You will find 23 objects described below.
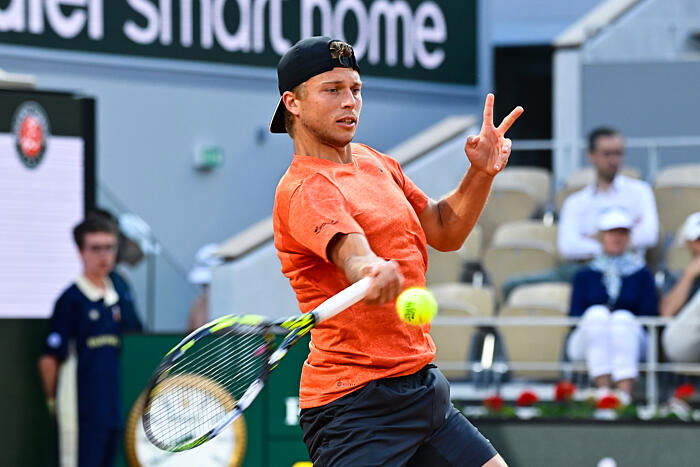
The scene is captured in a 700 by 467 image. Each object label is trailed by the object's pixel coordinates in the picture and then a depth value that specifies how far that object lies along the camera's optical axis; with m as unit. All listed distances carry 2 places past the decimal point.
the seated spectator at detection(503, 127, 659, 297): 20.72
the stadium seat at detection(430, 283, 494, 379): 20.12
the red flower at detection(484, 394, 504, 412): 16.17
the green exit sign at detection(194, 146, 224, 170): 28.11
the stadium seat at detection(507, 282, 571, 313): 19.89
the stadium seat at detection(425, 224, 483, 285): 22.56
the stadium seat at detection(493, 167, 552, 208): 24.28
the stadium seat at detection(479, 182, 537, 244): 23.86
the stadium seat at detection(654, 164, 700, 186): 22.84
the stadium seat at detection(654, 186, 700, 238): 22.30
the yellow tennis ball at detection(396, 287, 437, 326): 7.52
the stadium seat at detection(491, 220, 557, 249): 22.17
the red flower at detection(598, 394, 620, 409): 16.00
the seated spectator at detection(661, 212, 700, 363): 17.69
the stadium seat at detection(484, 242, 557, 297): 21.64
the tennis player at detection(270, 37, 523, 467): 8.12
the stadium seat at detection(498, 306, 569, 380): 19.67
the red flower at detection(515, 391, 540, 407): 16.77
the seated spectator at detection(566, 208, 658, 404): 17.81
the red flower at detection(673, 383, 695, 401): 16.83
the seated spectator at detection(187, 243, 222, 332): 21.55
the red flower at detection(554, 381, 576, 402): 16.47
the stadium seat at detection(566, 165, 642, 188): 23.14
